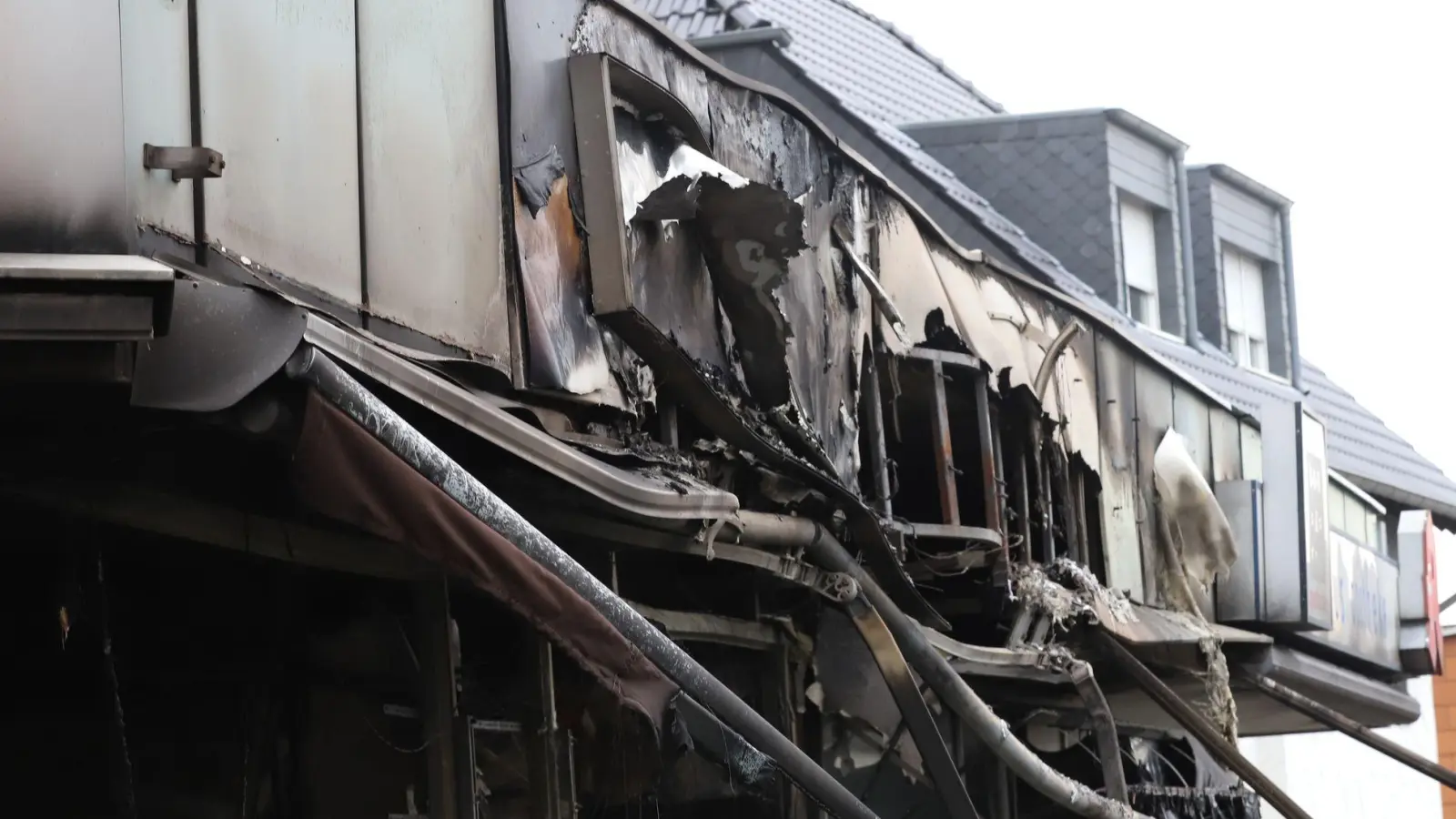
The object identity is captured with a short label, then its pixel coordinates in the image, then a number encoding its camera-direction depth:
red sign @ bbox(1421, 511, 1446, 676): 17.19
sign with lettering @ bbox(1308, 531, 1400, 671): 15.09
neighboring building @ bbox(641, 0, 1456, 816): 15.30
